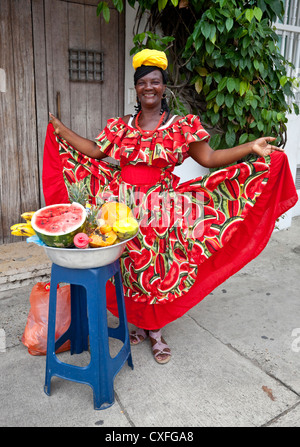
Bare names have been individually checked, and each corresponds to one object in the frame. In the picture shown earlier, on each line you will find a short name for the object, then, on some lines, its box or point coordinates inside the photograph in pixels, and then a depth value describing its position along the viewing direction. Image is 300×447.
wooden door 3.31
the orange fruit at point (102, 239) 1.75
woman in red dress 2.29
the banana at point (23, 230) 1.89
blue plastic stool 1.88
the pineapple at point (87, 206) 1.83
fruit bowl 1.73
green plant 3.29
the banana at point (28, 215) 1.95
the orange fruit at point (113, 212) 1.86
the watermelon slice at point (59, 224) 1.70
